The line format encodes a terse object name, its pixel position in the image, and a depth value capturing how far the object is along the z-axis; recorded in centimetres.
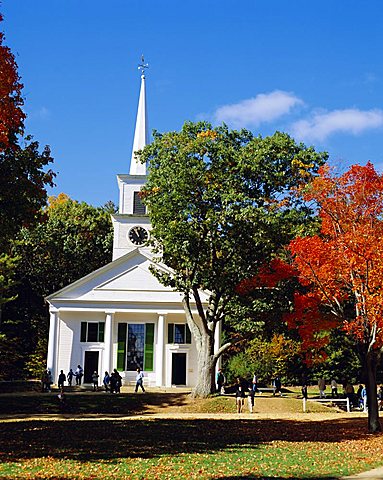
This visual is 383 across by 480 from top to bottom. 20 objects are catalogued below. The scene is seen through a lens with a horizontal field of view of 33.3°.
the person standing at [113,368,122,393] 3509
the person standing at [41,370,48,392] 3584
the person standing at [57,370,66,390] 3462
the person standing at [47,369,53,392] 3600
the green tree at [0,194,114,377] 4834
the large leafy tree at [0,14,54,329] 1956
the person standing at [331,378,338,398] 3749
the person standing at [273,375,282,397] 3652
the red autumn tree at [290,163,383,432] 2086
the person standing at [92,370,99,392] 3706
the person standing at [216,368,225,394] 3598
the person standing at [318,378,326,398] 3616
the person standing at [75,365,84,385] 3825
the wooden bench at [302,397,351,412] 3056
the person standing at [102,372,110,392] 3678
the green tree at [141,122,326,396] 2872
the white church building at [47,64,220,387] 3991
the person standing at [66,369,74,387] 3806
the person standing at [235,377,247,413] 2920
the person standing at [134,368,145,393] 3538
